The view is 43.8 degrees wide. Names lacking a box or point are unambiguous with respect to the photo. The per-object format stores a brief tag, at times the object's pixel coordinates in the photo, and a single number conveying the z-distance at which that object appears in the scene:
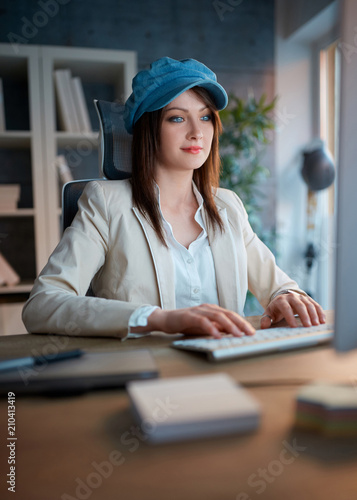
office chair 1.32
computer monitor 0.39
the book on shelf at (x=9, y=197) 2.65
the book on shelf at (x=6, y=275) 2.64
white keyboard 0.63
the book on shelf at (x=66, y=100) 2.61
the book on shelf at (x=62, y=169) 2.67
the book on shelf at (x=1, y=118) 2.61
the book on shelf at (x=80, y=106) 2.63
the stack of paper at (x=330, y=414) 0.37
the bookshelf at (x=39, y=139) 2.61
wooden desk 0.31
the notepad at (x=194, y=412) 0.34
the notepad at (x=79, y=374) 0.48
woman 1.19
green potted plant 2.90
